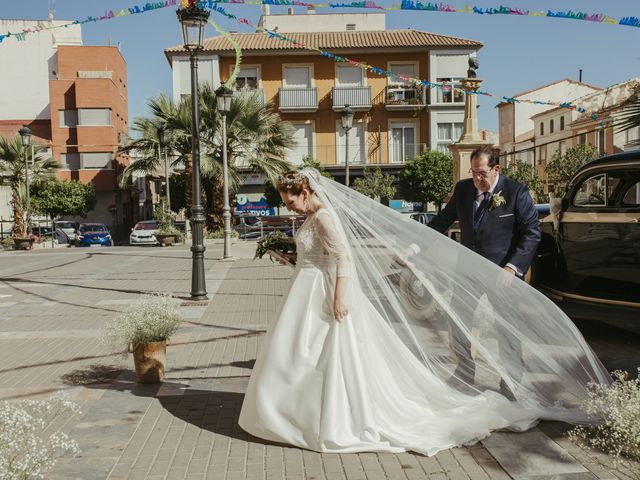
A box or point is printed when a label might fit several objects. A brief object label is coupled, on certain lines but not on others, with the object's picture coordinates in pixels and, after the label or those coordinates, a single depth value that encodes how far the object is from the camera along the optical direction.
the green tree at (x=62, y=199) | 42.50
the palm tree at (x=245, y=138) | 29.70
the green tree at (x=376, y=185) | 39.50
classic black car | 7.14
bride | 4.58
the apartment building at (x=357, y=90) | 44.12
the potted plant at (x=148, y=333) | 6.29
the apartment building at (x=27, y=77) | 55.03
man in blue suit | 5.54
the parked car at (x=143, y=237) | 33.44
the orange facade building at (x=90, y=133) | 48.50
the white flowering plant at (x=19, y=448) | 2.84
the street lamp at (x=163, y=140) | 29.47
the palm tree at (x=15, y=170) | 33.95
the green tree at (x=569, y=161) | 38.59
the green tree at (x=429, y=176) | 41.50
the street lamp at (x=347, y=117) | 22.47
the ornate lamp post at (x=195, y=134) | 11.16
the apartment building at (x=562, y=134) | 47.31
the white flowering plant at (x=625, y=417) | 3.07
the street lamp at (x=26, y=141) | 29.03
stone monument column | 17.53
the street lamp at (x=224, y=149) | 19.22
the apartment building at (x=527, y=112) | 60.84
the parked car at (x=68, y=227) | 39.47
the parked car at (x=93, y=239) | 35.28
